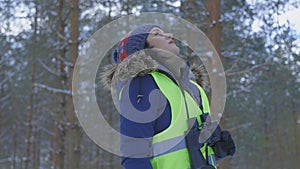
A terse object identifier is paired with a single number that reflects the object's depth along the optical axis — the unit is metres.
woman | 1.89
